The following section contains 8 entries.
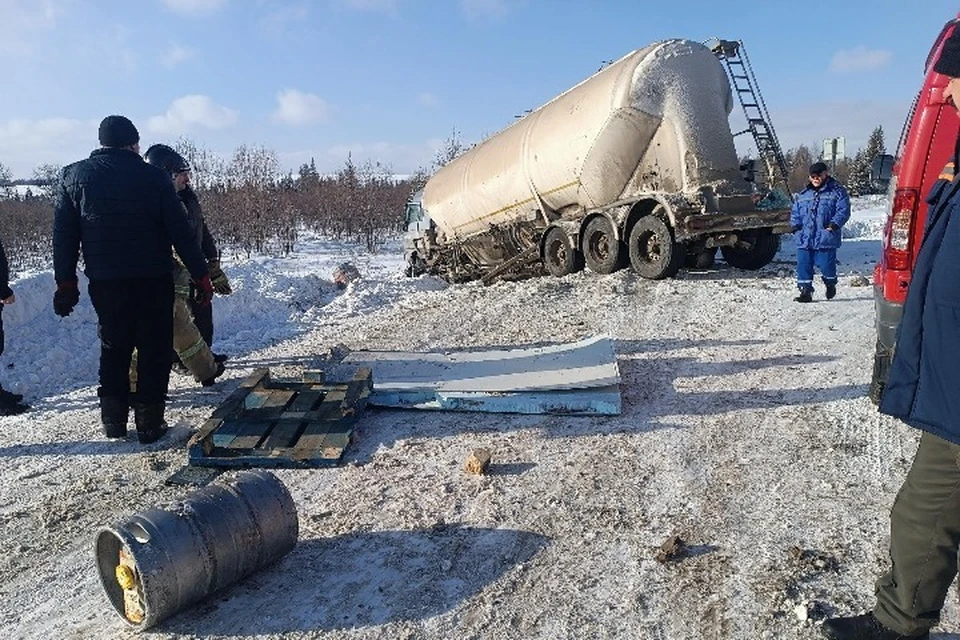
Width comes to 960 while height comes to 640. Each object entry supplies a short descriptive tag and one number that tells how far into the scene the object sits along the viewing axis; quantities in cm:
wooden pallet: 374
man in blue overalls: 735
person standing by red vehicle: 195
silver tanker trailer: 908
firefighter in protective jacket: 498
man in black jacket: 406
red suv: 371
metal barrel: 224
